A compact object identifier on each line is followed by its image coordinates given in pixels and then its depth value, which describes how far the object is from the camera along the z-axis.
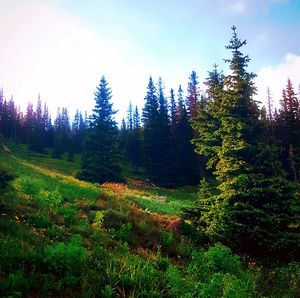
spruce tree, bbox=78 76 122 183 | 39.20
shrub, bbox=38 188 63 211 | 14.28
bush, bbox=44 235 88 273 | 8.37
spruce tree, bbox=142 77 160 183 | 50.00
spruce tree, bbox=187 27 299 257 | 15.57
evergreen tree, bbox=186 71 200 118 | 58.16
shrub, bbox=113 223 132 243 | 13.03
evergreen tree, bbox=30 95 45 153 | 81.81
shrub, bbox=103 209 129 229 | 13.93
